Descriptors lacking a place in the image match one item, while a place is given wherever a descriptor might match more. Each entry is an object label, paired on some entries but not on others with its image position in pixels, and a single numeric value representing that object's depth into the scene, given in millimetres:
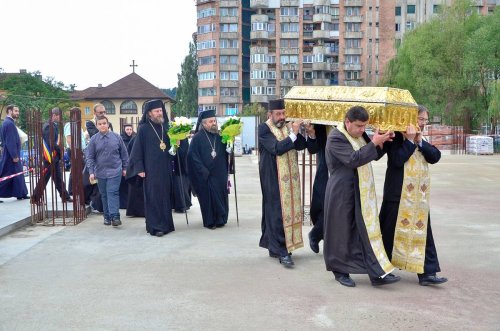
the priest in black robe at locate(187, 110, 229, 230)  10156
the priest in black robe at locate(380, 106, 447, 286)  6387
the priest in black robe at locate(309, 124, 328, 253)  7820
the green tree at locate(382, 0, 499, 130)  41312
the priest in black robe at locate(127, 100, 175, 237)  9539
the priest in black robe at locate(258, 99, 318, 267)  7398
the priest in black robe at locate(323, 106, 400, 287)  6258
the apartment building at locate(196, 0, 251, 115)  80562
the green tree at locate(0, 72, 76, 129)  68562
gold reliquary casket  6262
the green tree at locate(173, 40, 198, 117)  88688
